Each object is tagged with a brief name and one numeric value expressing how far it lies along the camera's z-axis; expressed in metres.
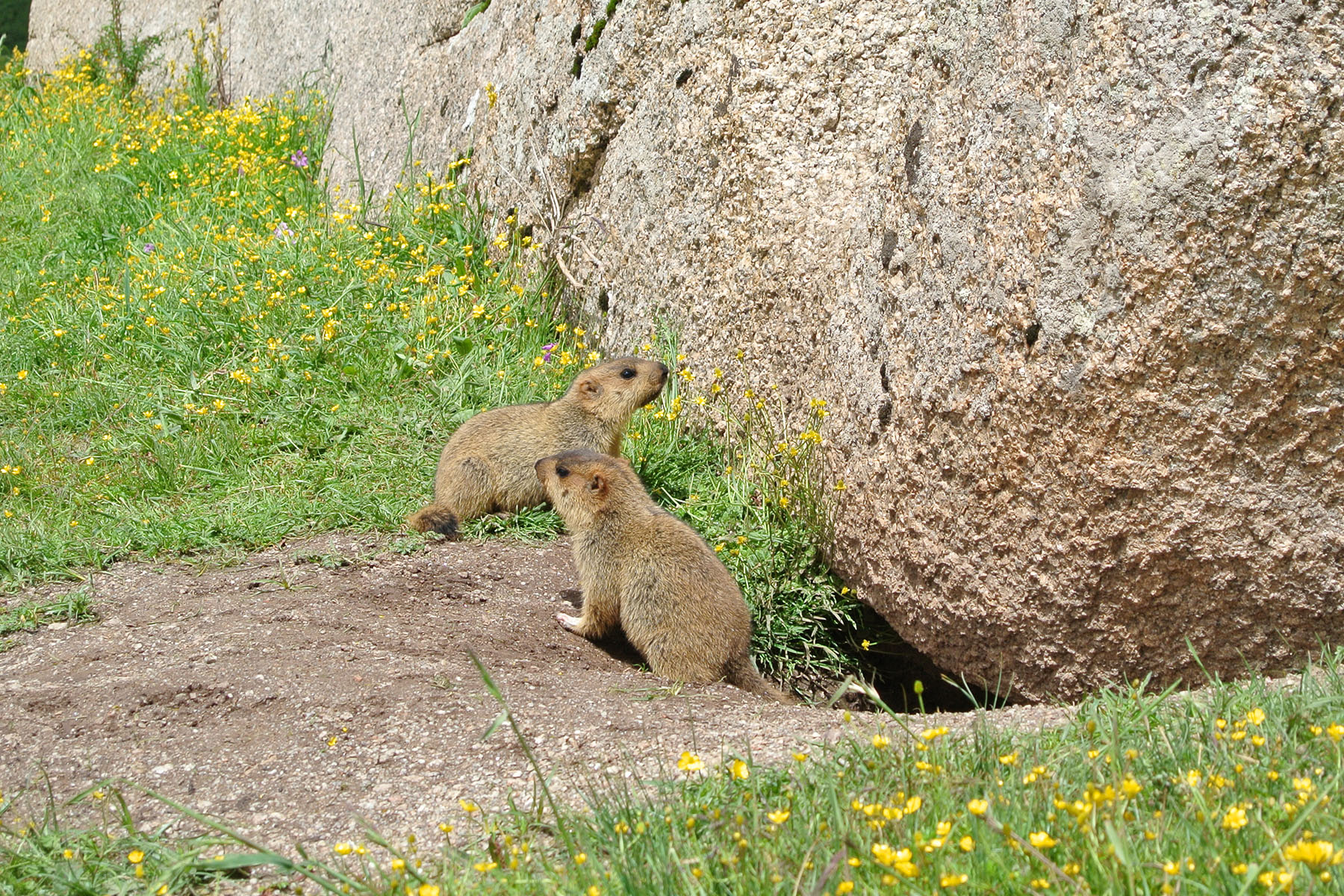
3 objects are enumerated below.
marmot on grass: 11.43
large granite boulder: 7.02
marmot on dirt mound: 9.30
